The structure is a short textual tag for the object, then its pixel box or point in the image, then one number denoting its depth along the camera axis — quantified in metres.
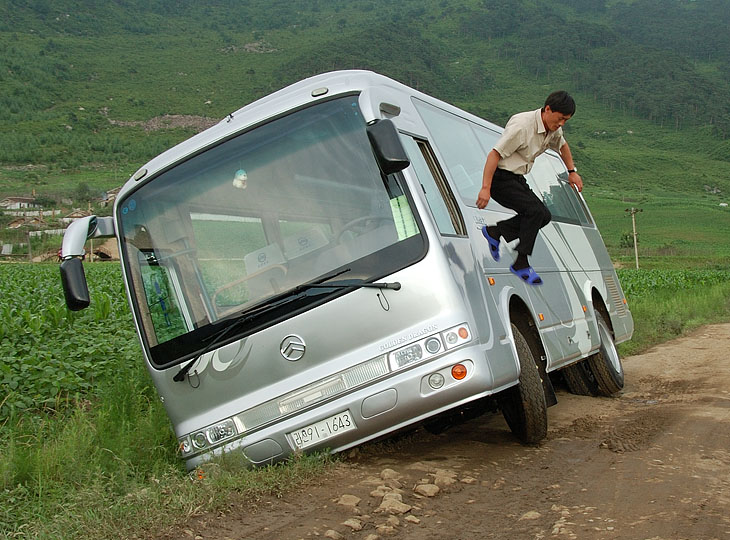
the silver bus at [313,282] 5.04
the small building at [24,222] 58.51
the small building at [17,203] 66.69
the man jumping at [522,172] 6.41
